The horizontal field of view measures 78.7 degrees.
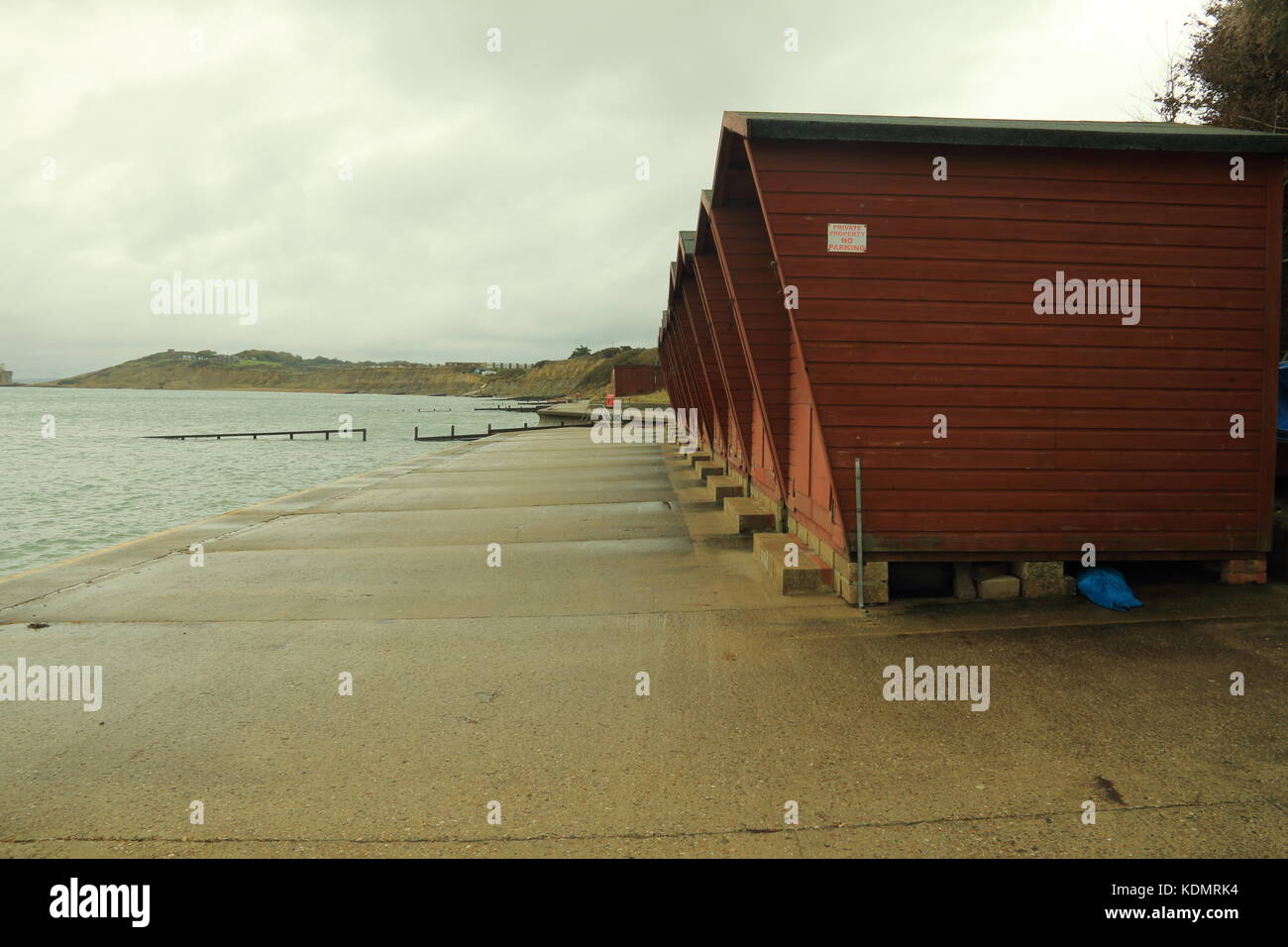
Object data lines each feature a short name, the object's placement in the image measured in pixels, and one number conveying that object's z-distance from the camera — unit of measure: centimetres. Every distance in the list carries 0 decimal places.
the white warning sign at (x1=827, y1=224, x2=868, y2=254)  615
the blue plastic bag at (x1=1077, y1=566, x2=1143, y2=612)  620
